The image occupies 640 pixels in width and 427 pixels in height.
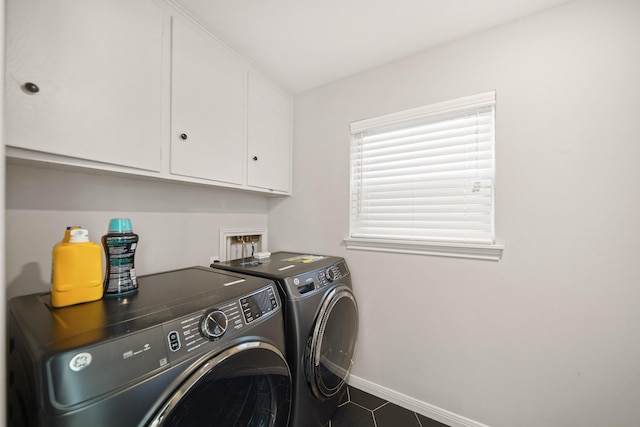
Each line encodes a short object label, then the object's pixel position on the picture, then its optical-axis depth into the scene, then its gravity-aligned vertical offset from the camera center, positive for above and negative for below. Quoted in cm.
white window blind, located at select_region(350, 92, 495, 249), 134 +28
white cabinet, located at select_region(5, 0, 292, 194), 75 +52
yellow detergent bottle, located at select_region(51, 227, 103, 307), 77 -19
